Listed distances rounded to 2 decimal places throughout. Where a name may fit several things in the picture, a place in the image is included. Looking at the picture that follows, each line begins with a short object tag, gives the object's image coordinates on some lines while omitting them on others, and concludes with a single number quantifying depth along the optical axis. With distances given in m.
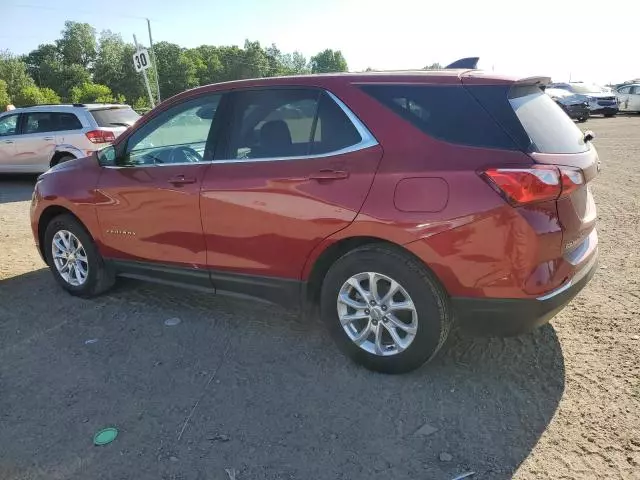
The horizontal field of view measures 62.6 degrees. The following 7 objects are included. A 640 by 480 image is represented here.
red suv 2.74
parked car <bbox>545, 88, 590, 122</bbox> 24.05
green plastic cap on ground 2.71
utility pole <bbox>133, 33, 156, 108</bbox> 16.43
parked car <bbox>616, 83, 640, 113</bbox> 26.94
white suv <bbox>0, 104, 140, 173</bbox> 9.91
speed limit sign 15.90
